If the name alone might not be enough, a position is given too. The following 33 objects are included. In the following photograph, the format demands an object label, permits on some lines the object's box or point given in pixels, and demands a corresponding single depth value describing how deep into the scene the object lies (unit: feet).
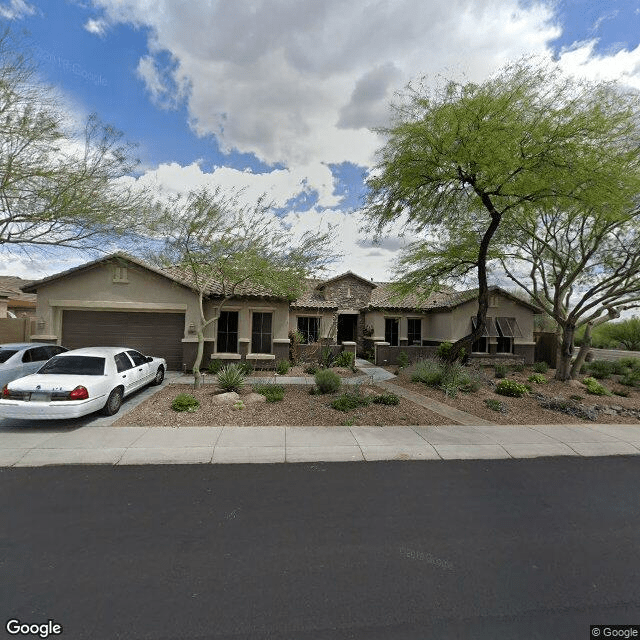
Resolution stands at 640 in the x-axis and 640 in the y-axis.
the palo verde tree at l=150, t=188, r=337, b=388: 32.07
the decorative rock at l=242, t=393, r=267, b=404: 29.55
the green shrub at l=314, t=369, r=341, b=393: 32.60
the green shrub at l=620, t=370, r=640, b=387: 45.52
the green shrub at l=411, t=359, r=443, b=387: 38.37
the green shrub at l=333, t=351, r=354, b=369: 50.03
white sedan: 21.75
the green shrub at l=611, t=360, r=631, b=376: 53.67
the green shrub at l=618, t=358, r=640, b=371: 55.87
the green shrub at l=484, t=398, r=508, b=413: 29.96
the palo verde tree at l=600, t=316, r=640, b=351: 105.09
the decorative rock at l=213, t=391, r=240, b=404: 29.00
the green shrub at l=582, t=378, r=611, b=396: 39.40
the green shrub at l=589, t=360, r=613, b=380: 51.09
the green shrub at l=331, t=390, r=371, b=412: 27.96
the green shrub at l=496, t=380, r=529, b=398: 35.04
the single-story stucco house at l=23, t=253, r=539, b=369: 42.65
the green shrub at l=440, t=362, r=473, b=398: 34.75
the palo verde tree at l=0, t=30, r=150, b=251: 26.23
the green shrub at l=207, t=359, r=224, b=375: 43.31
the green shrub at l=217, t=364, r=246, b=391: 31.81
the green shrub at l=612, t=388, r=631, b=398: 39.47
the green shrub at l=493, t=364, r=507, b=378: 48.11
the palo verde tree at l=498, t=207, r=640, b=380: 42.63
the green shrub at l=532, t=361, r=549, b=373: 52.95
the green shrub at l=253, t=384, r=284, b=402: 29.88
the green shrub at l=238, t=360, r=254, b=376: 42.43
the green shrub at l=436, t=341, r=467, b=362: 53.72
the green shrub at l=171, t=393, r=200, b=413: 26.68
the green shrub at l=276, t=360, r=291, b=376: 44.87
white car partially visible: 29.32
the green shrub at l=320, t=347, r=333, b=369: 49.80
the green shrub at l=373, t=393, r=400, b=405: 29.81
